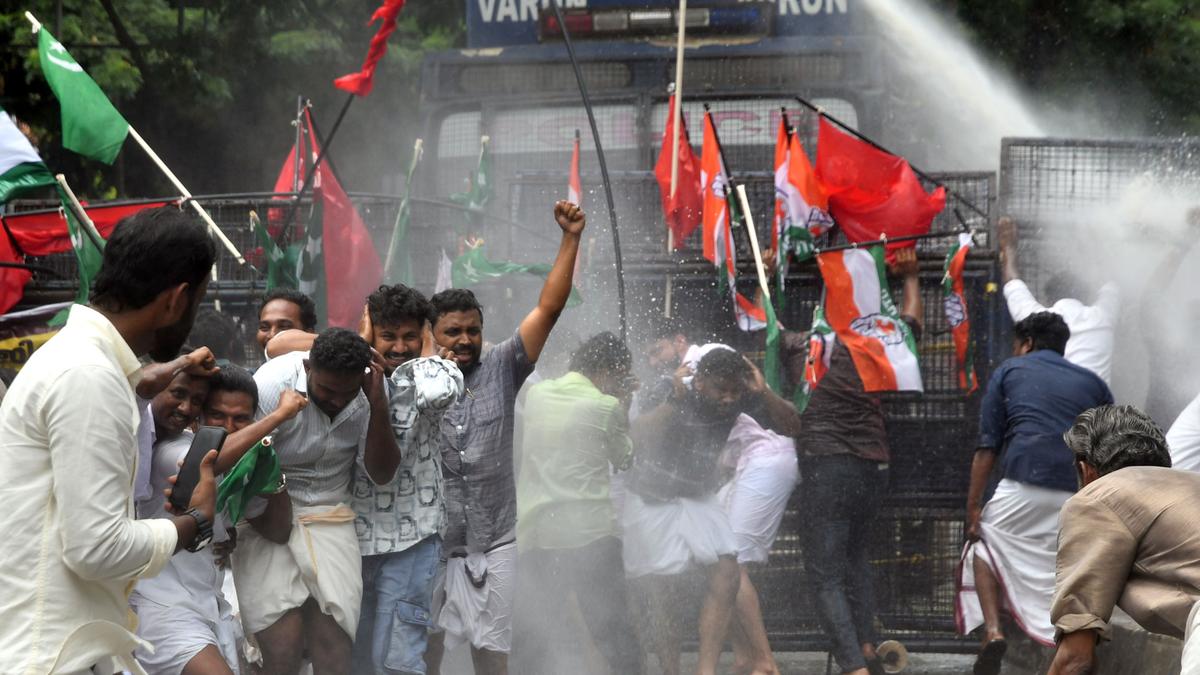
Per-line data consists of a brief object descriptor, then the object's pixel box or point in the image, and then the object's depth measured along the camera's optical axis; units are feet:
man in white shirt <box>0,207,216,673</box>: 19.56
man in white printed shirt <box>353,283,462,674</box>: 36.29
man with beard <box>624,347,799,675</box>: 49.34
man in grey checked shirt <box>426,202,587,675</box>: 39.40
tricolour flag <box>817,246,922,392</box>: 50.26
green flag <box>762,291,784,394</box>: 49.85
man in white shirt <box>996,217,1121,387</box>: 53.31
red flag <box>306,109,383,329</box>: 51.90
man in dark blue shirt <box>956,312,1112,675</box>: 48.88
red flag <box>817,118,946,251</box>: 53.06
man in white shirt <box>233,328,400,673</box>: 34.94
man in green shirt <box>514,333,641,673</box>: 45.88
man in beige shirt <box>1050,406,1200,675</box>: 24.75
